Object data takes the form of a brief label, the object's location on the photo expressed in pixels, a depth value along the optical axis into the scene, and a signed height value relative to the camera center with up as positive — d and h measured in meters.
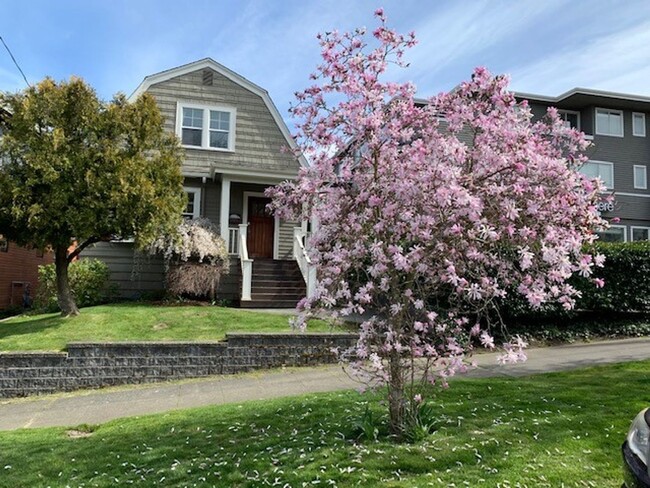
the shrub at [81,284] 12.98 -0.13
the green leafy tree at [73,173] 9.79 +2.11
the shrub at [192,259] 12.77 +0.59
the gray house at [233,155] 14.94 +4.15
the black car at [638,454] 2.48 -0.84
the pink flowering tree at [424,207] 3.80 +0.63
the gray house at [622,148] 24.62 +7.14
